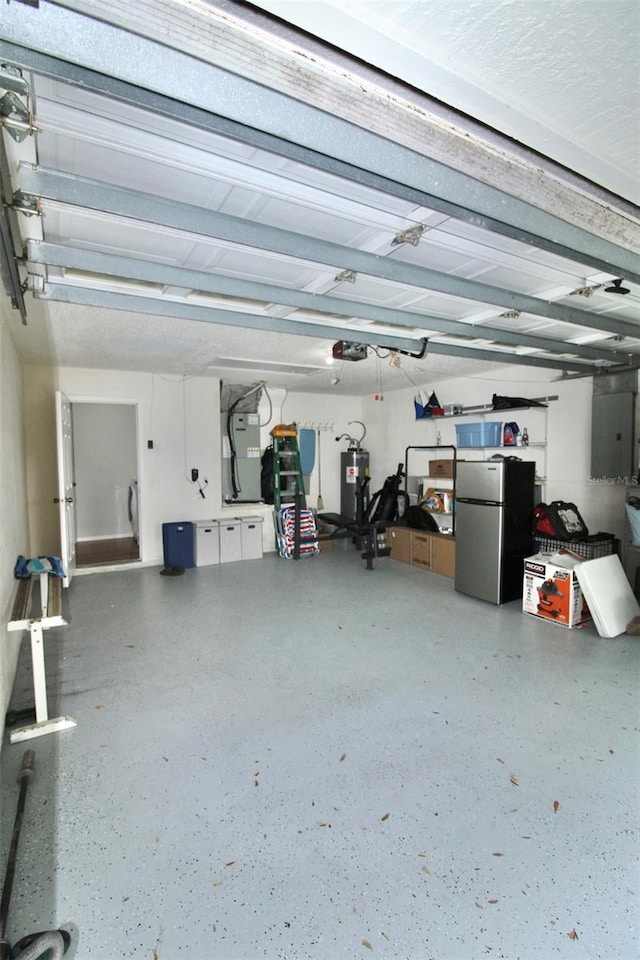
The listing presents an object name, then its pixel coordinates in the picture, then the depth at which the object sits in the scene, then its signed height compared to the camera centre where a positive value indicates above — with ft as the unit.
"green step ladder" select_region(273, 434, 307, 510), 22.12 -0.84
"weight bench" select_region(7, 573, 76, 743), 8.04 -3.68
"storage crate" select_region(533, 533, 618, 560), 13.89 -2.90
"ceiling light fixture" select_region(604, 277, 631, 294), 7.90 +2.88
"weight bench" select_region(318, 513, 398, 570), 19.69 -3.57
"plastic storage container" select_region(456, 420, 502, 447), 17.28 +0.75
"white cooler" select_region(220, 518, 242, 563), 20.47 -3.88
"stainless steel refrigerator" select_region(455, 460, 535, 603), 14.48 -2.35
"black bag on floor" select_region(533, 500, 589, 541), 14.25 -2.20
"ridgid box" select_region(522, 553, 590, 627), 12.97 -4.04
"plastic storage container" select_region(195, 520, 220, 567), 19.89 -3.86
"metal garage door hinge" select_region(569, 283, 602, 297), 8.22 +2.96
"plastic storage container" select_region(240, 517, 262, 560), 21.06 -3.88
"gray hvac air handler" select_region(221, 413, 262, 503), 22.07 -0.17
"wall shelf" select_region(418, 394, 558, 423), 16.53 +1.71
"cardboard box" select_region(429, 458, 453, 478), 19.89 -0.66
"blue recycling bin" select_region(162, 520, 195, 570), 19.21 -3.79
